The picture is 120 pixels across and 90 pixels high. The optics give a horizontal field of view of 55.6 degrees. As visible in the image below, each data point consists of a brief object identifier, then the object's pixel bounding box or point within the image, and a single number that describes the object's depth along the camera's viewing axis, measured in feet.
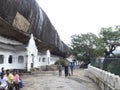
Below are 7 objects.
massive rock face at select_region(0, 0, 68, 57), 37.34
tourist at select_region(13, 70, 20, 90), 21.54
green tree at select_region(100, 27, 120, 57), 80.32
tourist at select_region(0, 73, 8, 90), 18.36
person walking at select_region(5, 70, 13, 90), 20.71
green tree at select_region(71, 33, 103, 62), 80.78
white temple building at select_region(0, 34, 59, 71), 39.52
